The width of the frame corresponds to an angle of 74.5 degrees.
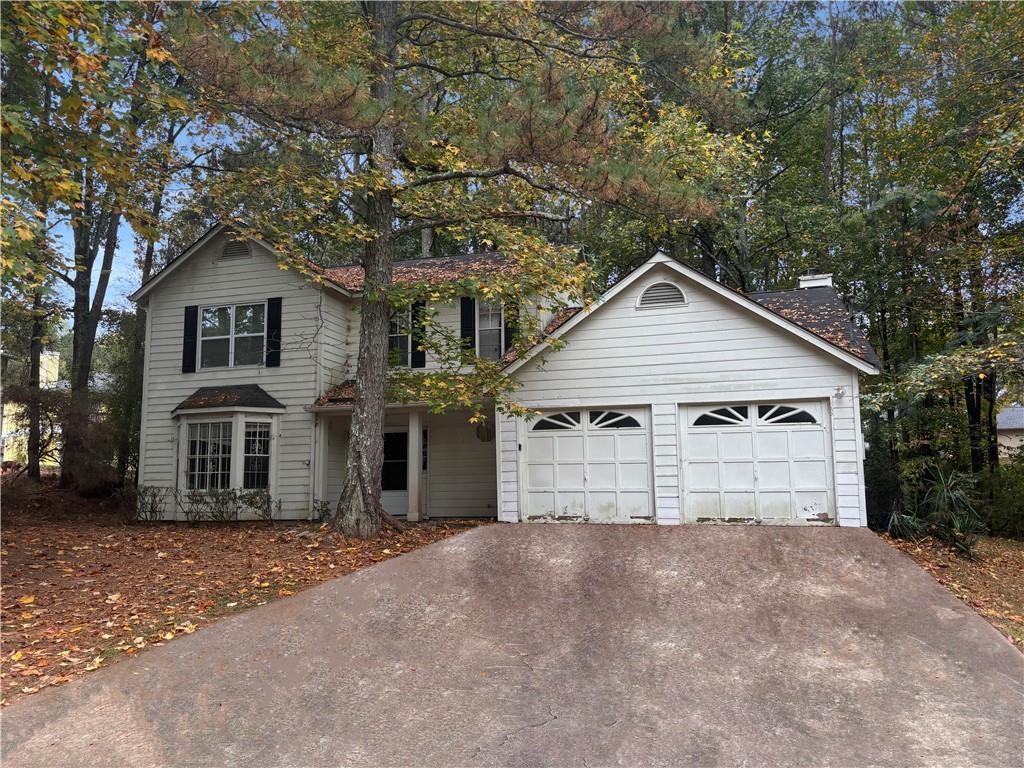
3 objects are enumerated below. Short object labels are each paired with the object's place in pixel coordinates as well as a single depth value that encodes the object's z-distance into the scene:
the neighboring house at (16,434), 16.17
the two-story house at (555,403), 11.27
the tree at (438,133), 9.28
